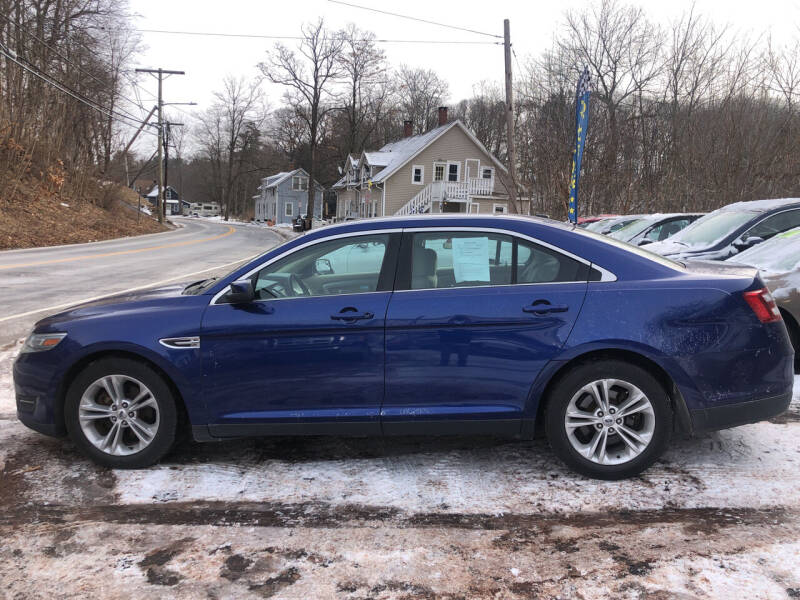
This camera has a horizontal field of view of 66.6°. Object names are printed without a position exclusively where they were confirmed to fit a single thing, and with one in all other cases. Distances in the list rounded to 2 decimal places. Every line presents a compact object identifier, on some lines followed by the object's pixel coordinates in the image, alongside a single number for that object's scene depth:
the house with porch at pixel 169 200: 125.23
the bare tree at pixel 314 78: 49.62
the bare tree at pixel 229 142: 79.44
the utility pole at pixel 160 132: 40.44
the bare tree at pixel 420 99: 73.31
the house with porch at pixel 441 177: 46.28
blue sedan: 3.47
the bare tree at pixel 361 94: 53.94
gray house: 80.44
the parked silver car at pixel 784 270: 5.76
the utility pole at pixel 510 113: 17.80
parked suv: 8.38
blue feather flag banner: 11.90
